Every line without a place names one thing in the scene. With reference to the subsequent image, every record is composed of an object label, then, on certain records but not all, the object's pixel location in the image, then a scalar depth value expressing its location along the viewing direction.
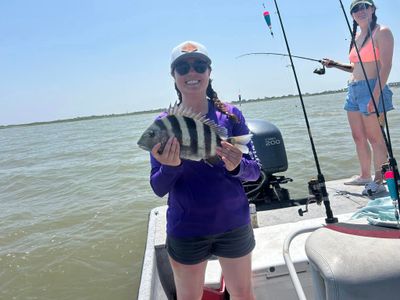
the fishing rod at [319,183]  2.79
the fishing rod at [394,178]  2.19
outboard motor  4.91
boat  1.53
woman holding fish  2.07
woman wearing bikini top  4.30
